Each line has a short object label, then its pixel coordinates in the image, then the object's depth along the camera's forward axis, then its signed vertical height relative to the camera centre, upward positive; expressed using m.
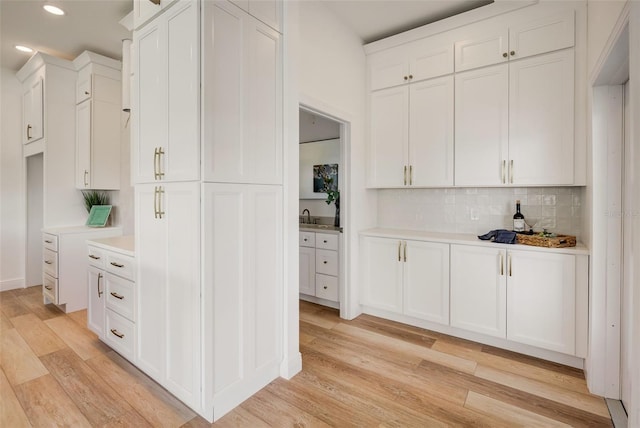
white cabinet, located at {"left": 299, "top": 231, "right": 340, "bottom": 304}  3.53 -0.65
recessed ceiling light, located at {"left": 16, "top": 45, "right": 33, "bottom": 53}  3.60 +1.90
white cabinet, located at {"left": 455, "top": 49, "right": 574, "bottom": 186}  2.46 +0.75
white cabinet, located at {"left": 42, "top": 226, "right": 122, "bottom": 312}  3.40 -0.62
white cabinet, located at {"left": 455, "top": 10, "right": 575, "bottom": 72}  2.44 +1.44
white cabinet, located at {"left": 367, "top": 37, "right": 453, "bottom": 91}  2.97 +1.49
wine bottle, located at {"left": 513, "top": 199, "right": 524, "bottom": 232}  2.75 -0.09
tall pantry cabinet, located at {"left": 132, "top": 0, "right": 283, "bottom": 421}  1.70 +0.05
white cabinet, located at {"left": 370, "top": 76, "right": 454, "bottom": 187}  3.00 +0.77
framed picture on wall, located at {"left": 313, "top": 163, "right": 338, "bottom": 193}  4.25 +0.46
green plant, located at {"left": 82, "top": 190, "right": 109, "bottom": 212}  4.12 +0.18
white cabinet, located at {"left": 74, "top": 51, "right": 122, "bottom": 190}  3.74 +1.11
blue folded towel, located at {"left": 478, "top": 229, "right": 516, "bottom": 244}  2.54 -0.22
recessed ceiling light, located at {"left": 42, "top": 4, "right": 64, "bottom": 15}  2.78 +1.84
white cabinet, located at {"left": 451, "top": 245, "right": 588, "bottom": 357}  2.30 -0.69
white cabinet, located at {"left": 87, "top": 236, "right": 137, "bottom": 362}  2.24 -0.64
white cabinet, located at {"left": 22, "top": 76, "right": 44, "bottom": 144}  3.78 +1.28
